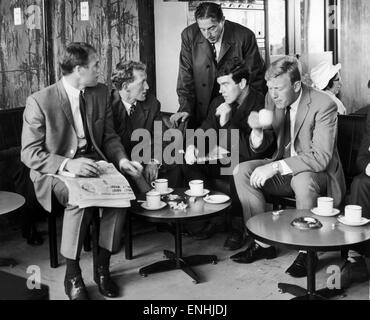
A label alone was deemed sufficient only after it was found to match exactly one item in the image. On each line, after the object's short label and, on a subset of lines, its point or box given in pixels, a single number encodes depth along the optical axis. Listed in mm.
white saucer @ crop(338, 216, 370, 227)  3180
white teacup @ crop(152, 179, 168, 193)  3941
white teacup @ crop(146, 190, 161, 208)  3627
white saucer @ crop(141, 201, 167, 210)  3621
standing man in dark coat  4734
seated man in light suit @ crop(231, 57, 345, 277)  3873
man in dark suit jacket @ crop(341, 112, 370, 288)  3615
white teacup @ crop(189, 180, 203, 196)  3885
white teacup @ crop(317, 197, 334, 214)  3365
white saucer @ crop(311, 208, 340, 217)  3357
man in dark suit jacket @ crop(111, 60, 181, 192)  4414
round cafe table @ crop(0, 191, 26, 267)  3617
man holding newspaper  3521
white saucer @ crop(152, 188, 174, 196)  3924
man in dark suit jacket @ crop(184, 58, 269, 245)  4359
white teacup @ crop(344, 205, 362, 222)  3195
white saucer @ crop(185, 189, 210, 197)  3896
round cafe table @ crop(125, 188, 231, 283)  3514
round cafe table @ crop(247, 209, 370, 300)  2957
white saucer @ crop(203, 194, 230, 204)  3736
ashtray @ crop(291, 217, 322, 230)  3174
